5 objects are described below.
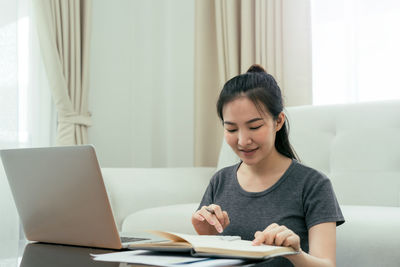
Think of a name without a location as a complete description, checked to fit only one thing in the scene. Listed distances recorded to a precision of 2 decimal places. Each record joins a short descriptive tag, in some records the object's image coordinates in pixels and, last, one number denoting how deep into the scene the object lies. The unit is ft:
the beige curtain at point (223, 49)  9.08
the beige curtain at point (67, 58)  9.20
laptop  3.18
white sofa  6.31
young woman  3.48
